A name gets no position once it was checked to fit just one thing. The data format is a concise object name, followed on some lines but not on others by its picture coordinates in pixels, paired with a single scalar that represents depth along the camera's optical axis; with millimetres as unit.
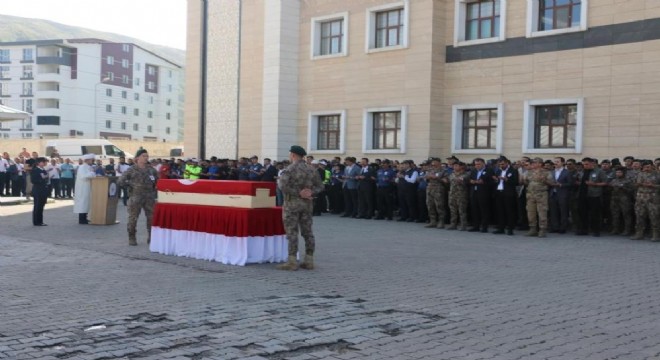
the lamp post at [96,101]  87081
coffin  11516
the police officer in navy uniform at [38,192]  18000
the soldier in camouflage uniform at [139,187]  13953
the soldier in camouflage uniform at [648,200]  16172
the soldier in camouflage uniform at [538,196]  16969
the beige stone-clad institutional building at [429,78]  20672
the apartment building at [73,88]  84438
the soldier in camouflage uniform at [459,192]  18297
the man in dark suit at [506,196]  17531
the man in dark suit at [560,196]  17625
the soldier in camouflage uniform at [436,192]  19031
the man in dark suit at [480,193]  17875
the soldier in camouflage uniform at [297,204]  11078
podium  18562
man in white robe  18734
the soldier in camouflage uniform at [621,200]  16980
